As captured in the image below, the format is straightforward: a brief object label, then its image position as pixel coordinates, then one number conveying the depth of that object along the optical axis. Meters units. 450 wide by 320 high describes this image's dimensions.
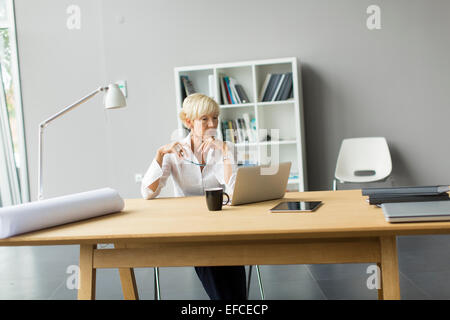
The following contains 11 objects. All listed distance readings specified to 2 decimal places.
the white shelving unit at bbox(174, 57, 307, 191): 4.37
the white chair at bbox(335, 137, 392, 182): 4.38
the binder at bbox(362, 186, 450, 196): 1.49
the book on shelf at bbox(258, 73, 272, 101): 4.42
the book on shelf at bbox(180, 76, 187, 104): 4.56
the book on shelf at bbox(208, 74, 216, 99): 4.46
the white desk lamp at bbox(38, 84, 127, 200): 2.44
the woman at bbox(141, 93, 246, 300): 2.22
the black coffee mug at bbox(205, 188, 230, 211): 1.68
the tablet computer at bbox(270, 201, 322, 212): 1.56
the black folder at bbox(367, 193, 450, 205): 1.47
